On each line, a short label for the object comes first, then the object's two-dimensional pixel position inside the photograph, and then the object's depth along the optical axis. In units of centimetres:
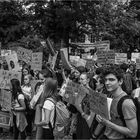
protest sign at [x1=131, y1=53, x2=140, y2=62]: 1480
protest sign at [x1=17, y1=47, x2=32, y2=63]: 949
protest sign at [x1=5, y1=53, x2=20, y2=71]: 848
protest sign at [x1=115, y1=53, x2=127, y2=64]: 1206
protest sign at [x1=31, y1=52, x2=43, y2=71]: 880
